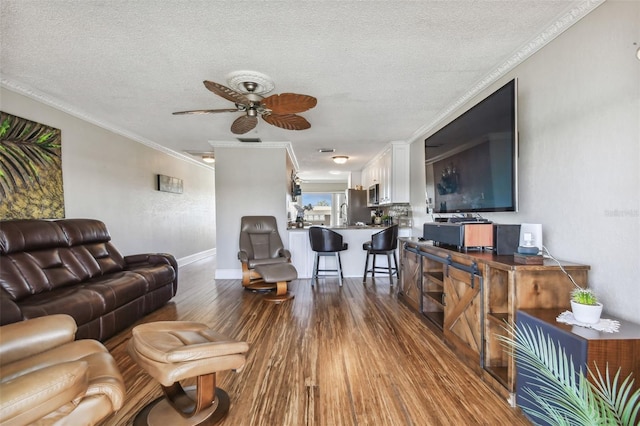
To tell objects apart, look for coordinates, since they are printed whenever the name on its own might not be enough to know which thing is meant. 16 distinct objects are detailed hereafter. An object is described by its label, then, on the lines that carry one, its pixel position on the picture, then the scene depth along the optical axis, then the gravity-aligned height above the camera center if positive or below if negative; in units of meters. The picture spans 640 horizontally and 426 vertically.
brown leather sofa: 2.21 -0.65
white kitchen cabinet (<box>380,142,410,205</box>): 4.95 +0.62
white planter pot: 1.38 -0.53
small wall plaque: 5.46 +0.54
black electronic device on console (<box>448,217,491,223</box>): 2.37 -0.11
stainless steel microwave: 6.09 +0.30
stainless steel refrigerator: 7.40 +0.03
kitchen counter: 5.03 -0.36
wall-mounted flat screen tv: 2.02 +0.42
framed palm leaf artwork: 2.73 +0.44
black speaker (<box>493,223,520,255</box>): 2.05 -0.24
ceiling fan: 2.30 +0.91
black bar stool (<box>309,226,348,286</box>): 4.28 -0.52
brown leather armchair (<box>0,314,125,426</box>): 0.94 -0.69
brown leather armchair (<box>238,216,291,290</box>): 4.45 -0.52
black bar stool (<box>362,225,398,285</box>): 4.23 -0.53
